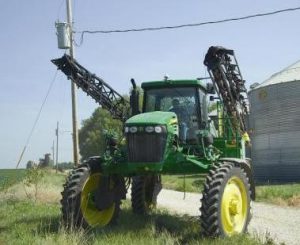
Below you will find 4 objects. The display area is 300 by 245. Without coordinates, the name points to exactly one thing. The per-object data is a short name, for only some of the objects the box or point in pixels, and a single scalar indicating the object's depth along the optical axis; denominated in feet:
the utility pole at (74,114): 70.38
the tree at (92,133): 253.81
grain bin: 94.94
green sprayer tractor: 32.07
